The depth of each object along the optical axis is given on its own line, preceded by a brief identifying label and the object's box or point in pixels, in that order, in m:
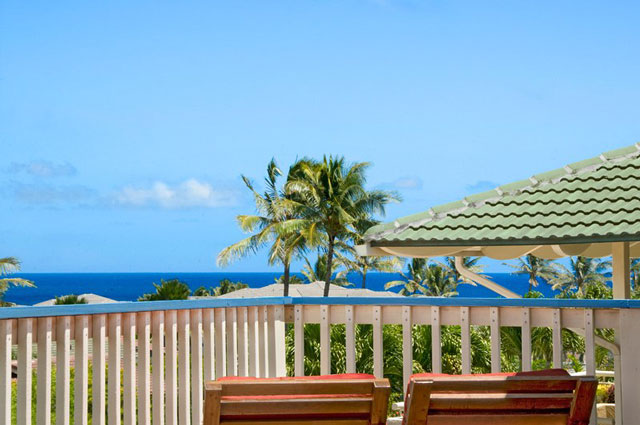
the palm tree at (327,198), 47.12
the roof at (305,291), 54.00
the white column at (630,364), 5.64
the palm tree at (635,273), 63.49
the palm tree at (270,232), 48.75
